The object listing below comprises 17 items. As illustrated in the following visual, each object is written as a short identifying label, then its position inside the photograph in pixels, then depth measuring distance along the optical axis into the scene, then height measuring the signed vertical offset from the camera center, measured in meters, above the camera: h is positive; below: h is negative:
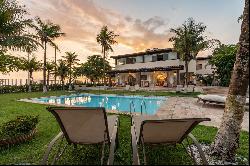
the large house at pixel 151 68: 17.74 +2.03
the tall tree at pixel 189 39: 14.03 +5.14
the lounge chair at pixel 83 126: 1.70 -0.70
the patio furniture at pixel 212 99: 6.29 -0.95
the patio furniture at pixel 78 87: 17.72 -0.89
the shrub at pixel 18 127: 2.88 -1.19
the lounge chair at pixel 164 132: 1.60 -0.78
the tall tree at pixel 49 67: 17.05 +2.08
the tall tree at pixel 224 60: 14.07 +2.67
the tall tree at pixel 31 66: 15.43 +1.98
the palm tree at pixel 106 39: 19.36 +7.05
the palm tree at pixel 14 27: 4.50 +2.50
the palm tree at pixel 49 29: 15.30 +6.96
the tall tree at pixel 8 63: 5.62 +0.91
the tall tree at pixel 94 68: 18.78 +2.19
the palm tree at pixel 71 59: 19.03 +3.62
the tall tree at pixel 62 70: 17.74 +1.69
